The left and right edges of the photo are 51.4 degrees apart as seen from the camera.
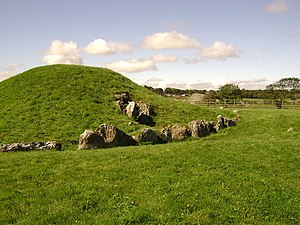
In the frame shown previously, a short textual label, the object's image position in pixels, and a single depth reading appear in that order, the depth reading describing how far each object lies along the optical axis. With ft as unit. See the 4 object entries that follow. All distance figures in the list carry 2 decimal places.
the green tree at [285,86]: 387.88
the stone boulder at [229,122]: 136.35
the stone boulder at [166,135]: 111.29
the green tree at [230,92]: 359.66
